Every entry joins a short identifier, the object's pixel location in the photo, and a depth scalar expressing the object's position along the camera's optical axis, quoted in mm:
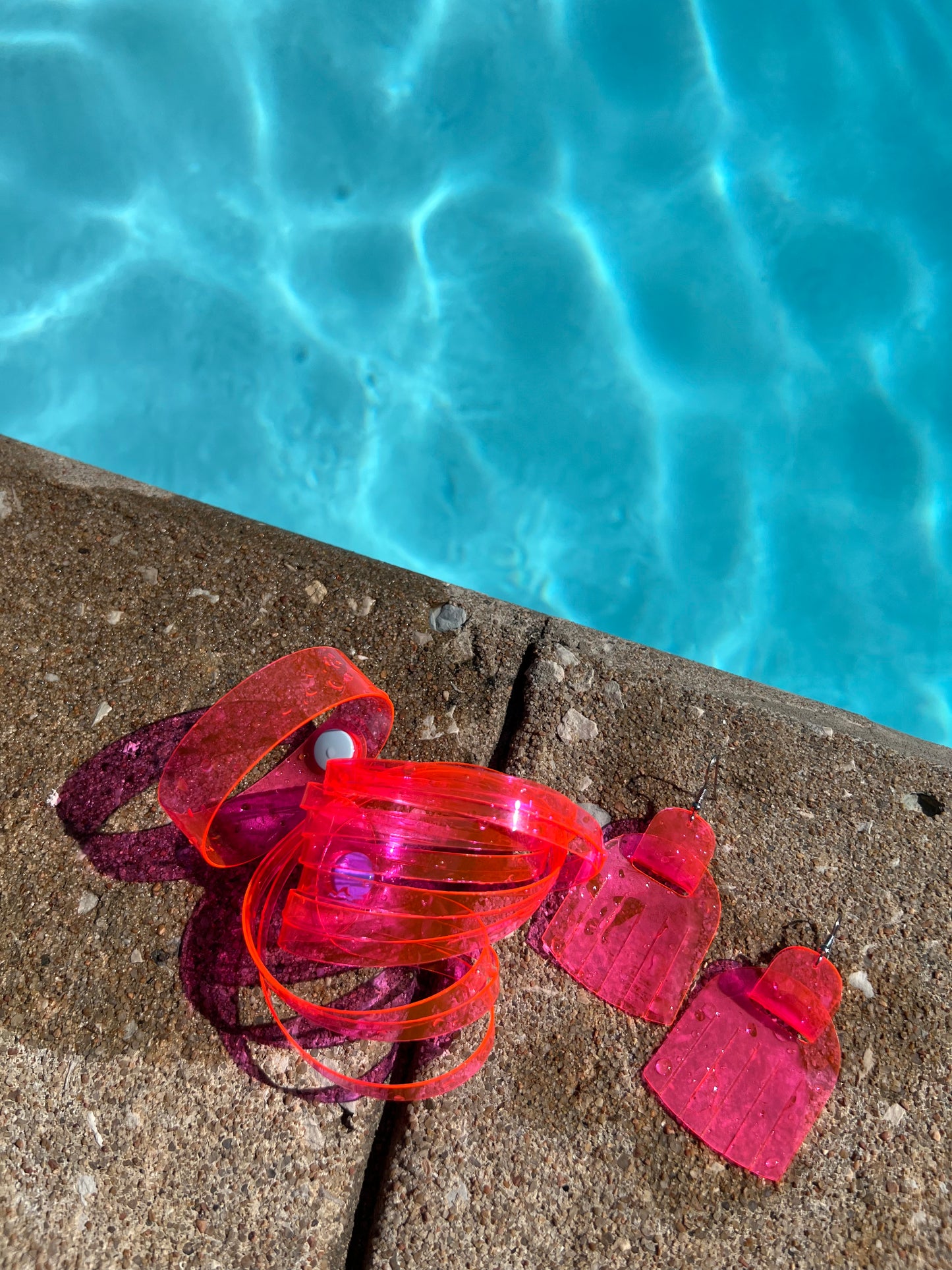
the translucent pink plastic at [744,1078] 314
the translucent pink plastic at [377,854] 314
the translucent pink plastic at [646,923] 333
